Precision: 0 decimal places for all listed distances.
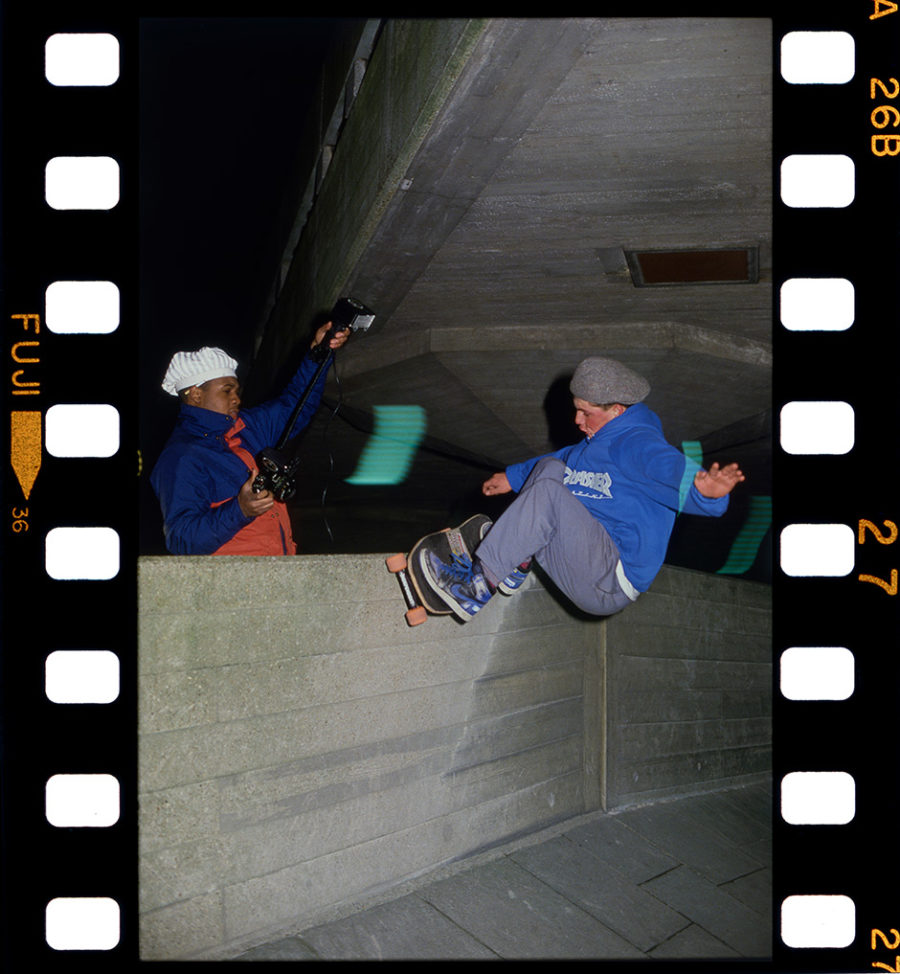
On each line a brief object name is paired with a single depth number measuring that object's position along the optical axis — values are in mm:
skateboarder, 4113
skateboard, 4285
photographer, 4539
